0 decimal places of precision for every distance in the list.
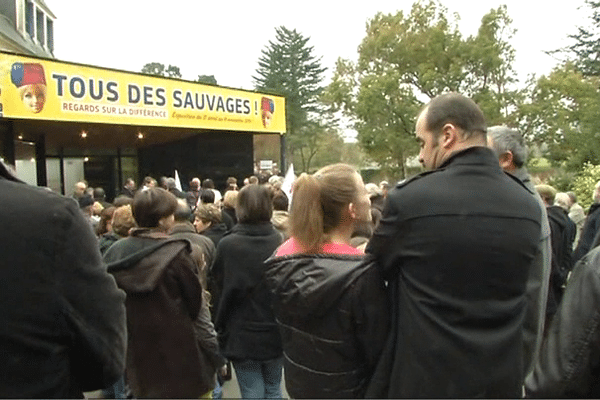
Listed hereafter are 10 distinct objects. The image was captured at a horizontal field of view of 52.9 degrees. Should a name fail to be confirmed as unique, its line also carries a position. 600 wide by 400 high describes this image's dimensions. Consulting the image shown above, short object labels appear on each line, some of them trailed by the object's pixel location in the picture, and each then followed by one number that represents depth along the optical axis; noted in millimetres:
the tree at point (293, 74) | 65875
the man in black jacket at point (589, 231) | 6234
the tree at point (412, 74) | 31734
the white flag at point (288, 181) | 9198
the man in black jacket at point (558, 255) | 4730
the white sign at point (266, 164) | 24000
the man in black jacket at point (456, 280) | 1987
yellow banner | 11742
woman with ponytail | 2195
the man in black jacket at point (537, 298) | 2361
